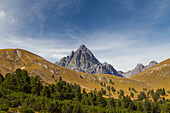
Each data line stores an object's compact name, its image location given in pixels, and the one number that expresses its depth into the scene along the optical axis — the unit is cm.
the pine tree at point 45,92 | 5503
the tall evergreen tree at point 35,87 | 5814
